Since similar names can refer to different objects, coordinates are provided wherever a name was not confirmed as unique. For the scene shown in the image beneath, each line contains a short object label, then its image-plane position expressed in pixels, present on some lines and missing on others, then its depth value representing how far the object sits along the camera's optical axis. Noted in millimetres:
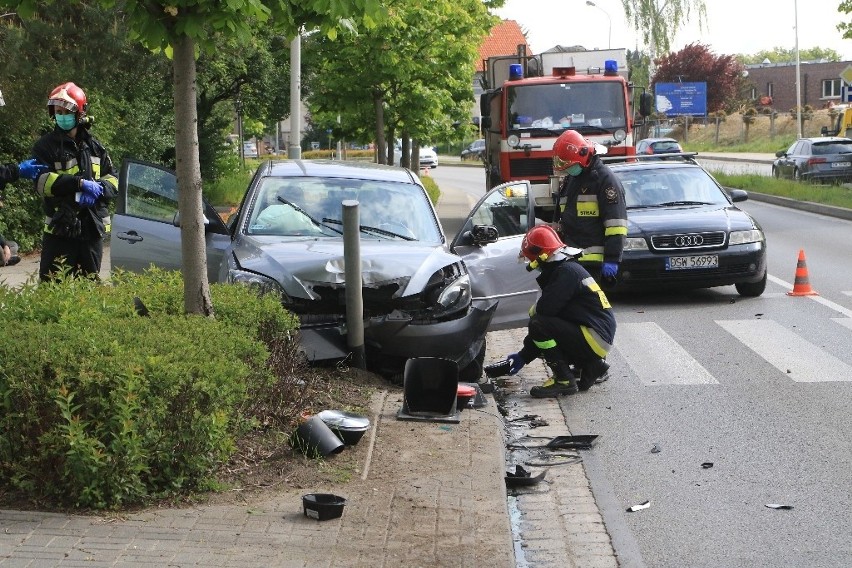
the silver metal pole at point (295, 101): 19203
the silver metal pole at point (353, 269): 7875
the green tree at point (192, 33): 6402
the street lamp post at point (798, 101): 54219
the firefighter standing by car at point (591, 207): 9883
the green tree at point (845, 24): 28938
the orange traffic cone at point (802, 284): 14008
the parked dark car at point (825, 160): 35562
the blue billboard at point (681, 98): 77938
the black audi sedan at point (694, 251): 13125
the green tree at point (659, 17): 64000
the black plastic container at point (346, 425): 6410
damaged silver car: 8266
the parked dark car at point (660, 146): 48844
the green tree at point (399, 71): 24750
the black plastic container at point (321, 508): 5168
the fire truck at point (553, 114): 21203
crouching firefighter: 8914
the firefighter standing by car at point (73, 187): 8227
